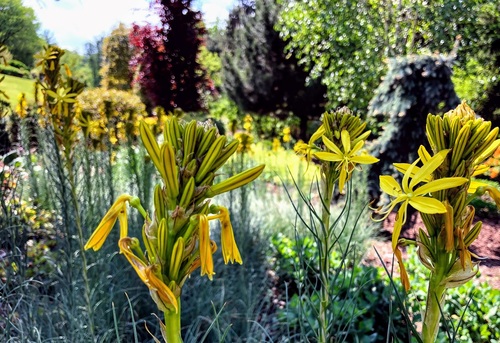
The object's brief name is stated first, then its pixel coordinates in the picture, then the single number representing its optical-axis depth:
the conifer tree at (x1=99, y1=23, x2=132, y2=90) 20.73
